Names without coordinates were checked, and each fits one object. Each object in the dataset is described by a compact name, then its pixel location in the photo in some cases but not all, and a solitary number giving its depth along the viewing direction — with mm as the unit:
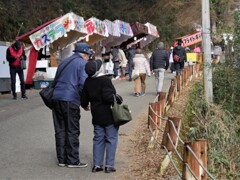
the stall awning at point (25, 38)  19344
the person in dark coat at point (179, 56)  19609
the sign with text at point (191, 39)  33969
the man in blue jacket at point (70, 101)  6855
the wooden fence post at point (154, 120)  8328
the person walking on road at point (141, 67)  15766
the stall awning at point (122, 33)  26359
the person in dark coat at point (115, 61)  24375
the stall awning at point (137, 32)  29366
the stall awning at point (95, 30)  21500
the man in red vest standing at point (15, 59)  14727
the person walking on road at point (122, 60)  24953
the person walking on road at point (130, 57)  22884
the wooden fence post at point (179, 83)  15067
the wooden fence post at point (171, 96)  12112
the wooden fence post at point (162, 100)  9091
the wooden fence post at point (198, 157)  5242
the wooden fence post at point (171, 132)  6591
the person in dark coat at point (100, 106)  6516
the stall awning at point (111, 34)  24844
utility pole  12516
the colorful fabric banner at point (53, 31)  19000
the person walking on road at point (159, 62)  15773
